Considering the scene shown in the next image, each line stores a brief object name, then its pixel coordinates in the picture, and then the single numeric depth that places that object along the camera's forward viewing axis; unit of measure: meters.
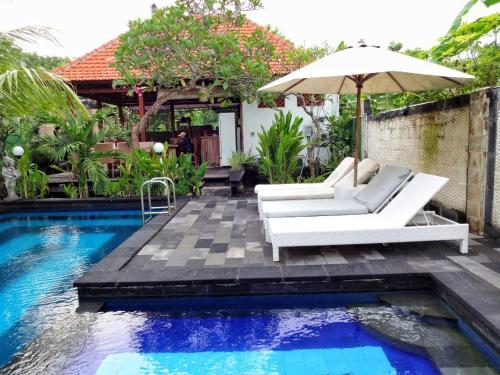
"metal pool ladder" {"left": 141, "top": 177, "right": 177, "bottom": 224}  8.35
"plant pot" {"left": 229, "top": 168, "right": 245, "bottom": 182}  9.97
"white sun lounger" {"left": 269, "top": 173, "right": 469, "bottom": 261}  4.38
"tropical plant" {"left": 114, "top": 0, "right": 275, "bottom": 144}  8.92
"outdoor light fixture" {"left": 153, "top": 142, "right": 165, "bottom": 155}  9.33
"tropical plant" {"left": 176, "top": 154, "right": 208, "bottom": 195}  9.66
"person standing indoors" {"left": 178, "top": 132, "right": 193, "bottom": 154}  12.75
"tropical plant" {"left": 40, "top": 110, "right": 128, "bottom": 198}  9.45
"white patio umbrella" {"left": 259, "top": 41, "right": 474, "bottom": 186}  4.54
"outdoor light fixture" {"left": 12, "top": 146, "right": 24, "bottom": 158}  9.70
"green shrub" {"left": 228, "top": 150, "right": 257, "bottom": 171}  11.38
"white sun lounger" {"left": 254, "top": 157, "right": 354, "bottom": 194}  7.23
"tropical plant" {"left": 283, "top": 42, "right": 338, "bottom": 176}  9.80
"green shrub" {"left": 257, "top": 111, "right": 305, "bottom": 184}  8.98
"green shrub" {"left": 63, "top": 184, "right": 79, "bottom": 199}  9.88
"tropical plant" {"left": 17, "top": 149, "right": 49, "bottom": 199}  9.81
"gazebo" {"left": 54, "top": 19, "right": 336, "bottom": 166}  12.64
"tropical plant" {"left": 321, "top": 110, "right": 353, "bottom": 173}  10.95
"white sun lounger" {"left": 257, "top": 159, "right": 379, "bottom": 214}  6.48
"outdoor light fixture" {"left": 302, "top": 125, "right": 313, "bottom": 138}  11.94
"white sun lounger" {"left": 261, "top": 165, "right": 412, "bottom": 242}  5.30
